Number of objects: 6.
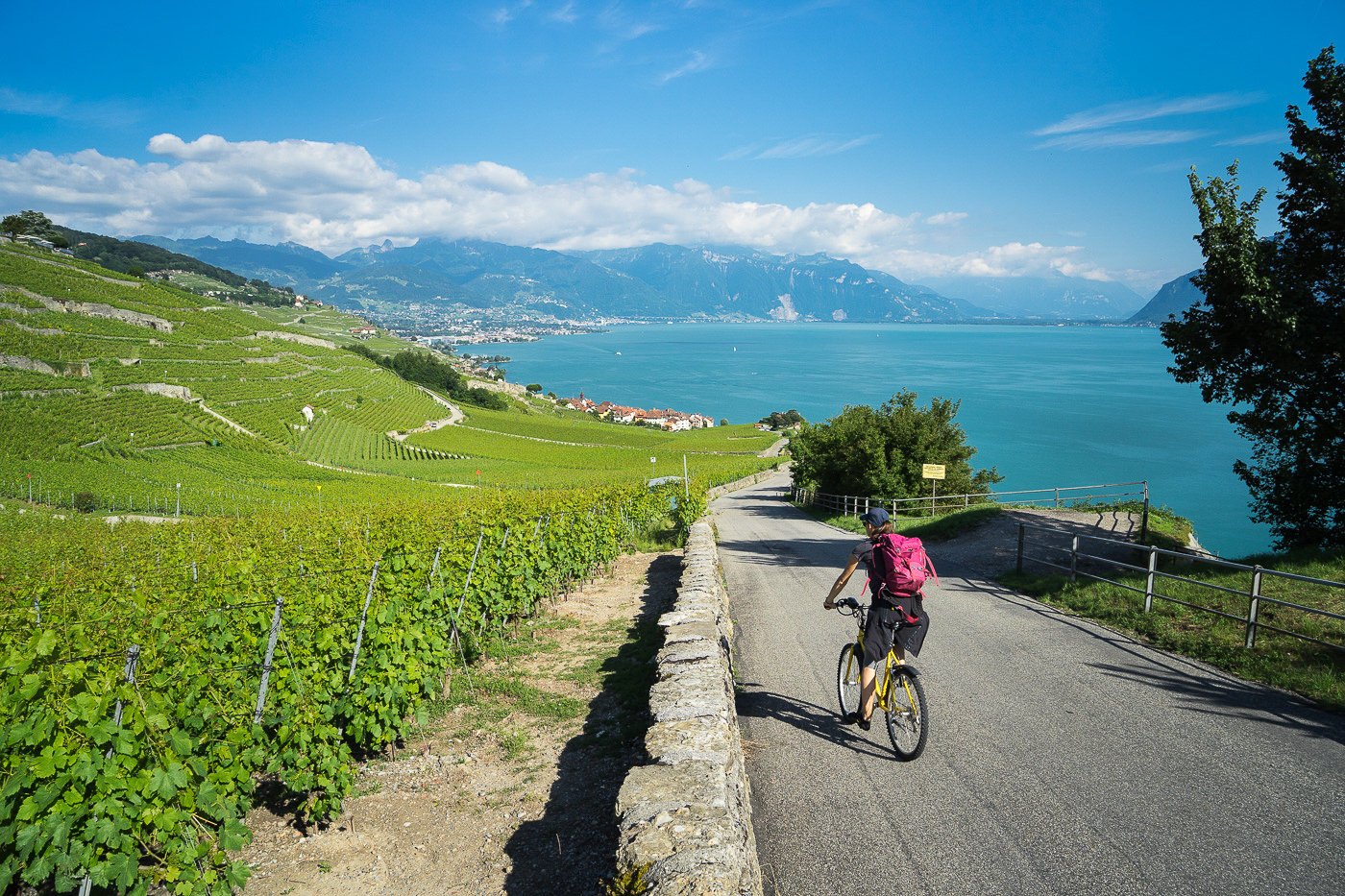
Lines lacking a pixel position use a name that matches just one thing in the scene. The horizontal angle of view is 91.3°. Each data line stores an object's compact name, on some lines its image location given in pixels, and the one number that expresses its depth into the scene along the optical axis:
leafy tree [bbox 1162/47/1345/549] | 11.41
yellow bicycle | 5.12
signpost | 23.53
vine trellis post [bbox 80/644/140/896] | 3.61
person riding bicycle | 5.33
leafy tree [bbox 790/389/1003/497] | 29.55
